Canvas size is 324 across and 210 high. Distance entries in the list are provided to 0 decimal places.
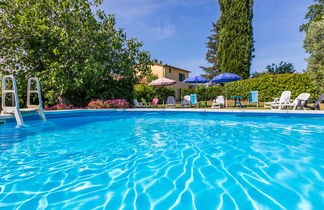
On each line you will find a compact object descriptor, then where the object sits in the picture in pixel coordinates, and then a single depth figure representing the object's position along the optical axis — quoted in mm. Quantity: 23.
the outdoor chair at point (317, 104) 7840
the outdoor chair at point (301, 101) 7802
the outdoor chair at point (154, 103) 13919
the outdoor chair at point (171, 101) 12359
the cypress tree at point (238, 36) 18469
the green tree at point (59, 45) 9750
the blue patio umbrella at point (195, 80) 12801
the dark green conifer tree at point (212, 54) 28650
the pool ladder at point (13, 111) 5611
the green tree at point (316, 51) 10172
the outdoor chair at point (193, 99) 12434
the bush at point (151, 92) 17016
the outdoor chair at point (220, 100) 11731
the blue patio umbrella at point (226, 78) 11828
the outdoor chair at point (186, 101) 12911
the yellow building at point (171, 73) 26141
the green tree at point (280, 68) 26453
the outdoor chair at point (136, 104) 12780
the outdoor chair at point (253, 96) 10800
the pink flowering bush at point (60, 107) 11105
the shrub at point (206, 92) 19656
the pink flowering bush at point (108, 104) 10562
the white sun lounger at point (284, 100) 8751
